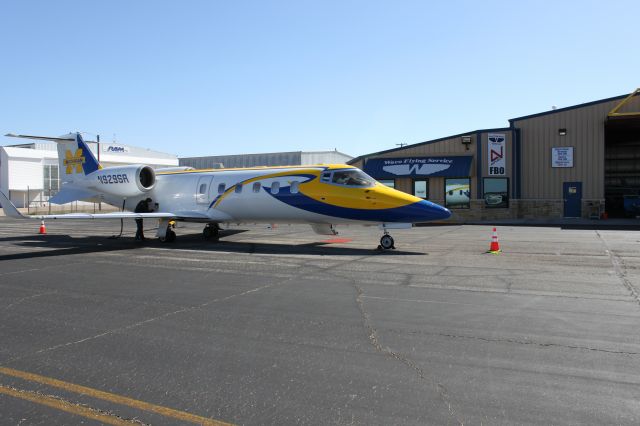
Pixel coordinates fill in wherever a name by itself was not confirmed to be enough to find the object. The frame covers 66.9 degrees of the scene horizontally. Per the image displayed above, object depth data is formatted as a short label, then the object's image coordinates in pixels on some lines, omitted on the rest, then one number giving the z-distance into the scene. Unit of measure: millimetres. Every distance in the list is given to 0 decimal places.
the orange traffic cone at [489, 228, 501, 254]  14522
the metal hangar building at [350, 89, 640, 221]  30625
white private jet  14398
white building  56438
